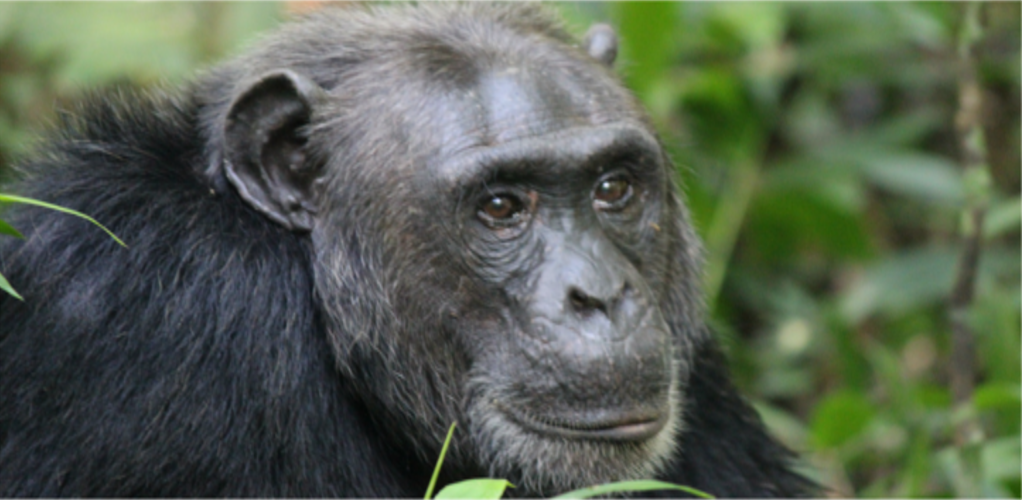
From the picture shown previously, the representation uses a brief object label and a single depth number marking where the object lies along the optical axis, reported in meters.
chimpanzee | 7.91
